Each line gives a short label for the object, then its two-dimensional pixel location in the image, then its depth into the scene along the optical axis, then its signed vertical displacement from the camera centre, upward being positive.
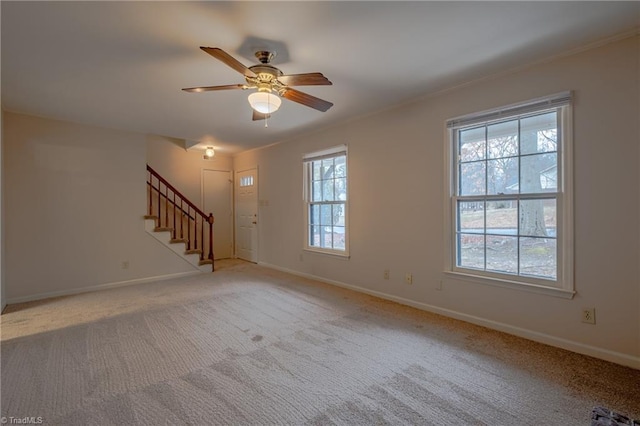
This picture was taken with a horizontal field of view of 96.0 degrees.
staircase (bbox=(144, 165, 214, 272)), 4.98 -0.21
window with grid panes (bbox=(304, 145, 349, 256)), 4.39 +0.14
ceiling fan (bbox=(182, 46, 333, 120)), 2.16 +1.01
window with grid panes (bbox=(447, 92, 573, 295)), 2.45 +0.12
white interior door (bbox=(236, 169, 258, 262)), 6.12 -0.11
